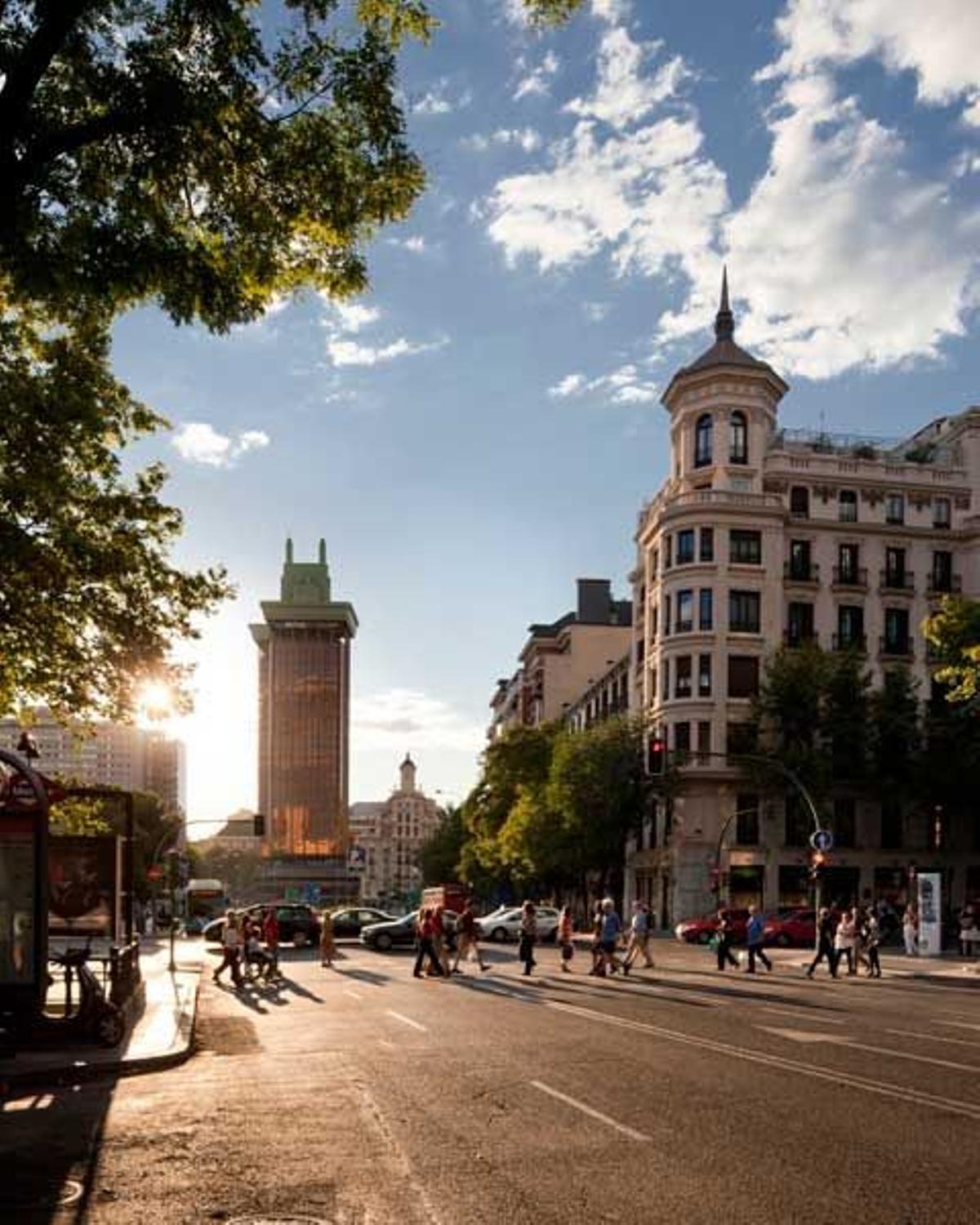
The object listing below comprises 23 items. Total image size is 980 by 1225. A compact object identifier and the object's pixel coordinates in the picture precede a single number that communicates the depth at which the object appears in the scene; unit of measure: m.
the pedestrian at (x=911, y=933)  42.59
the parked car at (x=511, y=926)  54.44
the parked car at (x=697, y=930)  54.06
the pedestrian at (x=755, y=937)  33.12
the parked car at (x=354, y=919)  52.47
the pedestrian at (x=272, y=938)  31.05
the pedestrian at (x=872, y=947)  32.44
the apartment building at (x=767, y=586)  65.88
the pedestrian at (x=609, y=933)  29.95
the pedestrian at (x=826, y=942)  31.71
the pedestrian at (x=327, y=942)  35.66
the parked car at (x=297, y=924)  49.31
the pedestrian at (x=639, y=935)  31.08
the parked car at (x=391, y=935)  45.66
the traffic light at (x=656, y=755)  38.78
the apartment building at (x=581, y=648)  110.56
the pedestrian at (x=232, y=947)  28.86
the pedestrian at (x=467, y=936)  32.97
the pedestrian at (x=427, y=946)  30.45
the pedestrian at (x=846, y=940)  33.16
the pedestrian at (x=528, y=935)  31.52
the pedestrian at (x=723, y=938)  33.00
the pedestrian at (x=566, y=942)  33.66
